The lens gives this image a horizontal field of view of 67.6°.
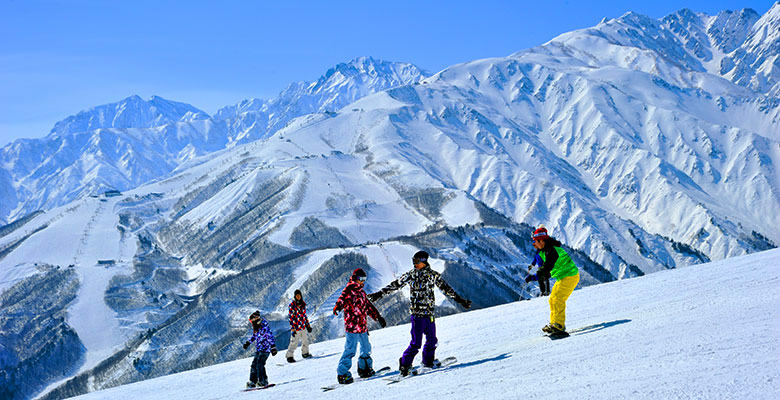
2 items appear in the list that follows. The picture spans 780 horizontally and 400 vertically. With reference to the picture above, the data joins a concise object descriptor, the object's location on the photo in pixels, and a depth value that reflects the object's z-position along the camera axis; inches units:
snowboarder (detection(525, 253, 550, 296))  598.2
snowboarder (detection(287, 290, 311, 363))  890.7
